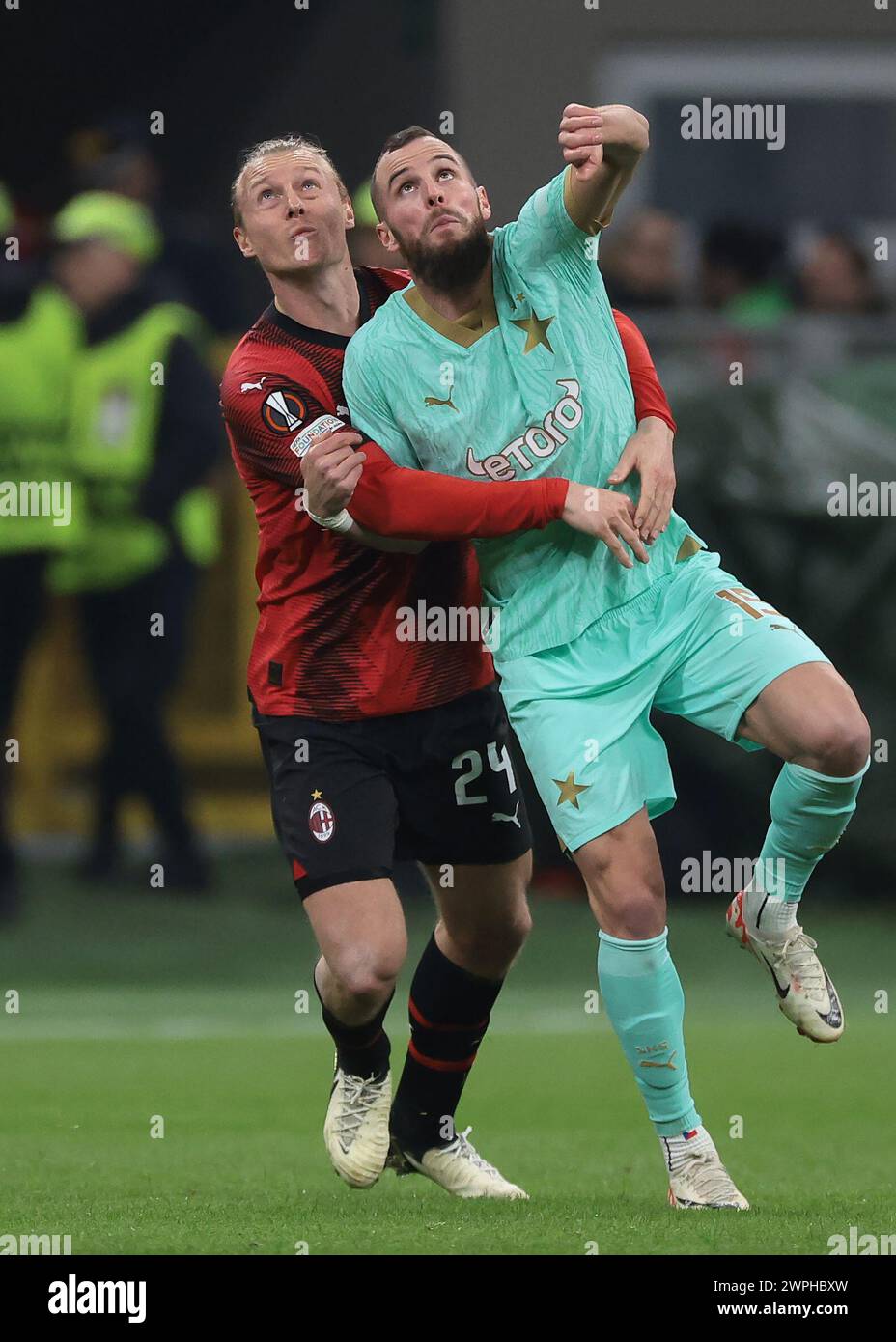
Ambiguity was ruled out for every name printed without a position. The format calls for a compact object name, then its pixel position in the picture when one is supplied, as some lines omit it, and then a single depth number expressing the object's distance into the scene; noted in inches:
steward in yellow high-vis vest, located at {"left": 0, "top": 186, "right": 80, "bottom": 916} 438.3
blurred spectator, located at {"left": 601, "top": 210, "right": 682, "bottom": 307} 505.7
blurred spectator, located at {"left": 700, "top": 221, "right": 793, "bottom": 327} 534.9
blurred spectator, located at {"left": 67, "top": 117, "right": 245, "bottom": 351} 505.4
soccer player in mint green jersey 220.7
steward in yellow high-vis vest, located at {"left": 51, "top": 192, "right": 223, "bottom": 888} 442.6
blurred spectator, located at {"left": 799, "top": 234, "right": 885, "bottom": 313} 523.2
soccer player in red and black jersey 233.8
